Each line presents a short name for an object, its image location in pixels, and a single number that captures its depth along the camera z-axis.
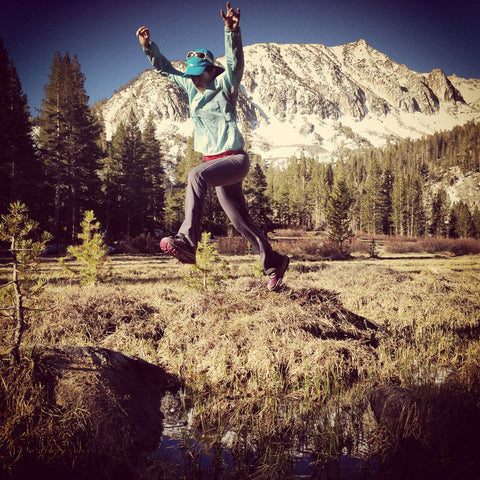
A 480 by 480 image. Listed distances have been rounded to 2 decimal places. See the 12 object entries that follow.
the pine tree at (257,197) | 25.92
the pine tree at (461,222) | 62.62
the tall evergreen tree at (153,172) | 35.44
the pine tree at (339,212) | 33.44
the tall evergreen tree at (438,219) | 65.50
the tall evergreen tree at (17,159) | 18.70
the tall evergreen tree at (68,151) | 26.61
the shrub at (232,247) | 24.34
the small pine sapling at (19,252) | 2.68
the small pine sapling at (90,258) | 8.38
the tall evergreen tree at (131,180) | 31.22
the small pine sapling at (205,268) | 7.48
